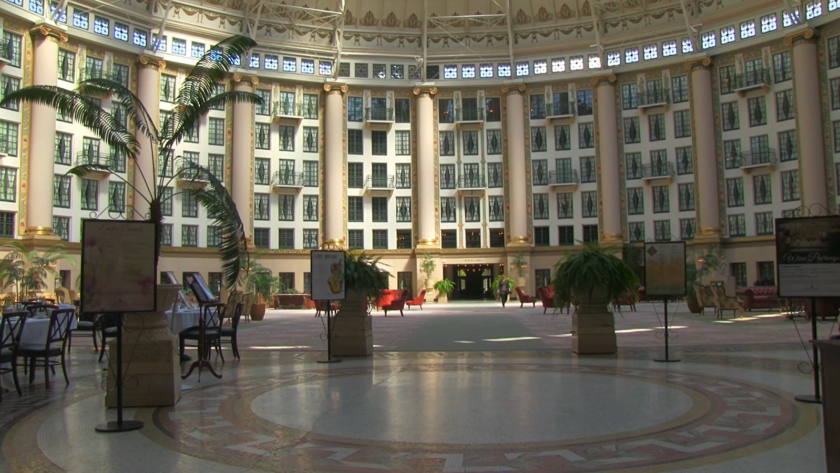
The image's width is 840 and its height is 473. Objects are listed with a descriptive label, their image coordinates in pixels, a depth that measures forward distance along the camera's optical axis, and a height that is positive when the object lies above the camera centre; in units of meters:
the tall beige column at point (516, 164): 45.72 +7.75
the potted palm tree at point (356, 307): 11.57 -0.54
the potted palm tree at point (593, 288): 10.91 -0.27
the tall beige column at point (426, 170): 46.16 +7.54
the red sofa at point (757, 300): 24.02 -1.14
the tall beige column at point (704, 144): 41.94 +8.21
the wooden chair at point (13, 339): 7.87 -0.68
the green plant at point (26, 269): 26.77 +0.65
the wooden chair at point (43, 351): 8.49 -0.89
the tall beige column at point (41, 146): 35.00 +7.42
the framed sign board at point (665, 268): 10.60 +0.05
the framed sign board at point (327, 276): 10.98 +0.03
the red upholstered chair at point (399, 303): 28.49 -1.17
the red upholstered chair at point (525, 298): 32.72 -1.23
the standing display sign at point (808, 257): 7.05 +0.12
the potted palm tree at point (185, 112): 9.90 +2.71
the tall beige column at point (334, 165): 45.31 +7.86
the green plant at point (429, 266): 45.06 +0.64
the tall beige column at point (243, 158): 43.22 +8.08
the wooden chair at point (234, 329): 11.00 -0.85
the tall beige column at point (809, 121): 37.91 +8.63
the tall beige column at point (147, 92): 40.19 +11.71
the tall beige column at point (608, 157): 44.50 +7.89
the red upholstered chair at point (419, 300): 34.95 -1.33
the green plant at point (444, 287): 44.25 -0.78
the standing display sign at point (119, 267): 6.30 +0.14
